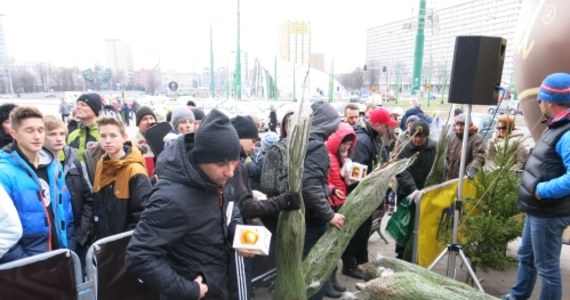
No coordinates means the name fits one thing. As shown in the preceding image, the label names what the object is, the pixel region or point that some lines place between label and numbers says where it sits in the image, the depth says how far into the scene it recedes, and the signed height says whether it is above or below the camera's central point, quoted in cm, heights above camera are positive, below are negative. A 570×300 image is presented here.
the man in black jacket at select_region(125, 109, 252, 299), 198 -69
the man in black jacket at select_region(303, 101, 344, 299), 328 -72
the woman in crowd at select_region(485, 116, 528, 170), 403 -68
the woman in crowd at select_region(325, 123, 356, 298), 385 -82
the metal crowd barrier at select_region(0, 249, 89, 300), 212 -106
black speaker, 364 +11
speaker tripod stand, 381 -150
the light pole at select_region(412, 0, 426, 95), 2438 +225
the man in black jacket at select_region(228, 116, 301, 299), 291 -87
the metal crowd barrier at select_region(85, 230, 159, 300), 250 -119
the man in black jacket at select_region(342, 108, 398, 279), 448 -82
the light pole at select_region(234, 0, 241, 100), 2737 +107
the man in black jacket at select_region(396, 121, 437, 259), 454 -95
